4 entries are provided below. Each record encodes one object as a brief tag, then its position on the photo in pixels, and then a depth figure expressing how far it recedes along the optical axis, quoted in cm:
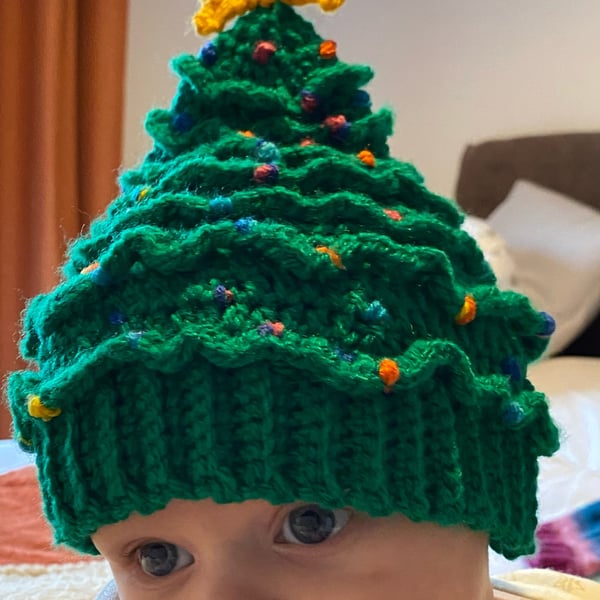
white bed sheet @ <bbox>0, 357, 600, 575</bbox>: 109
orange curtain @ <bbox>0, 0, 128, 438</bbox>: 185
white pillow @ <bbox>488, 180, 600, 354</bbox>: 189
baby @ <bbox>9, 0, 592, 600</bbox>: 45
